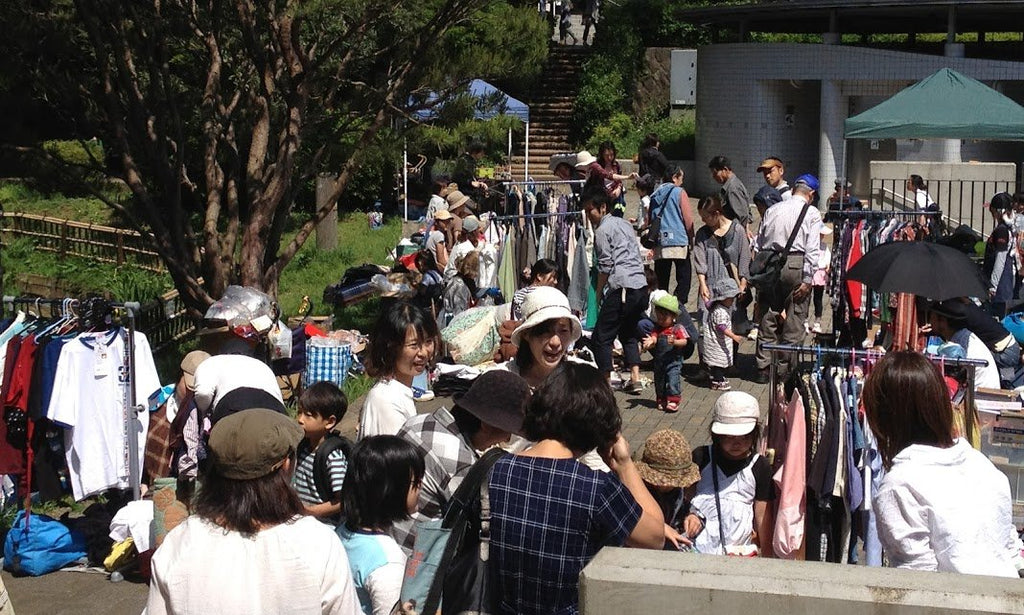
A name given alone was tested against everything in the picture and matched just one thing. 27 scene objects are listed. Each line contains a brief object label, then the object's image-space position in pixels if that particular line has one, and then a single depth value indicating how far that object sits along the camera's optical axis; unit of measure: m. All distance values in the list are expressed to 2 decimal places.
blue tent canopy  21.47
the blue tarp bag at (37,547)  7.45
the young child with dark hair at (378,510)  4.83
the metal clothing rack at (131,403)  7.50
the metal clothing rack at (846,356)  5.98
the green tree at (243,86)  11.67
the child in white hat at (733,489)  5.66
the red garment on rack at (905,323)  8.70
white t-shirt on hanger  7.40
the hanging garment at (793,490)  5.70
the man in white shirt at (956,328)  7.27
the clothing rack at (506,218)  12.41
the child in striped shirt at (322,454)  5.83
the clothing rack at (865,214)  11.42
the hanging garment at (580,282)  12.00
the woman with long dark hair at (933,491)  4.24
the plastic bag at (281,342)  9.71
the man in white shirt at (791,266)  11.01
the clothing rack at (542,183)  14.82
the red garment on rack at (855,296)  10.80
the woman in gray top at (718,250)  11.12
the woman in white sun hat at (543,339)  6.12
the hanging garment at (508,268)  12.37
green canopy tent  13.20
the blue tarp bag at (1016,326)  10.41
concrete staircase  31.16
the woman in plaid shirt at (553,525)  3.92
